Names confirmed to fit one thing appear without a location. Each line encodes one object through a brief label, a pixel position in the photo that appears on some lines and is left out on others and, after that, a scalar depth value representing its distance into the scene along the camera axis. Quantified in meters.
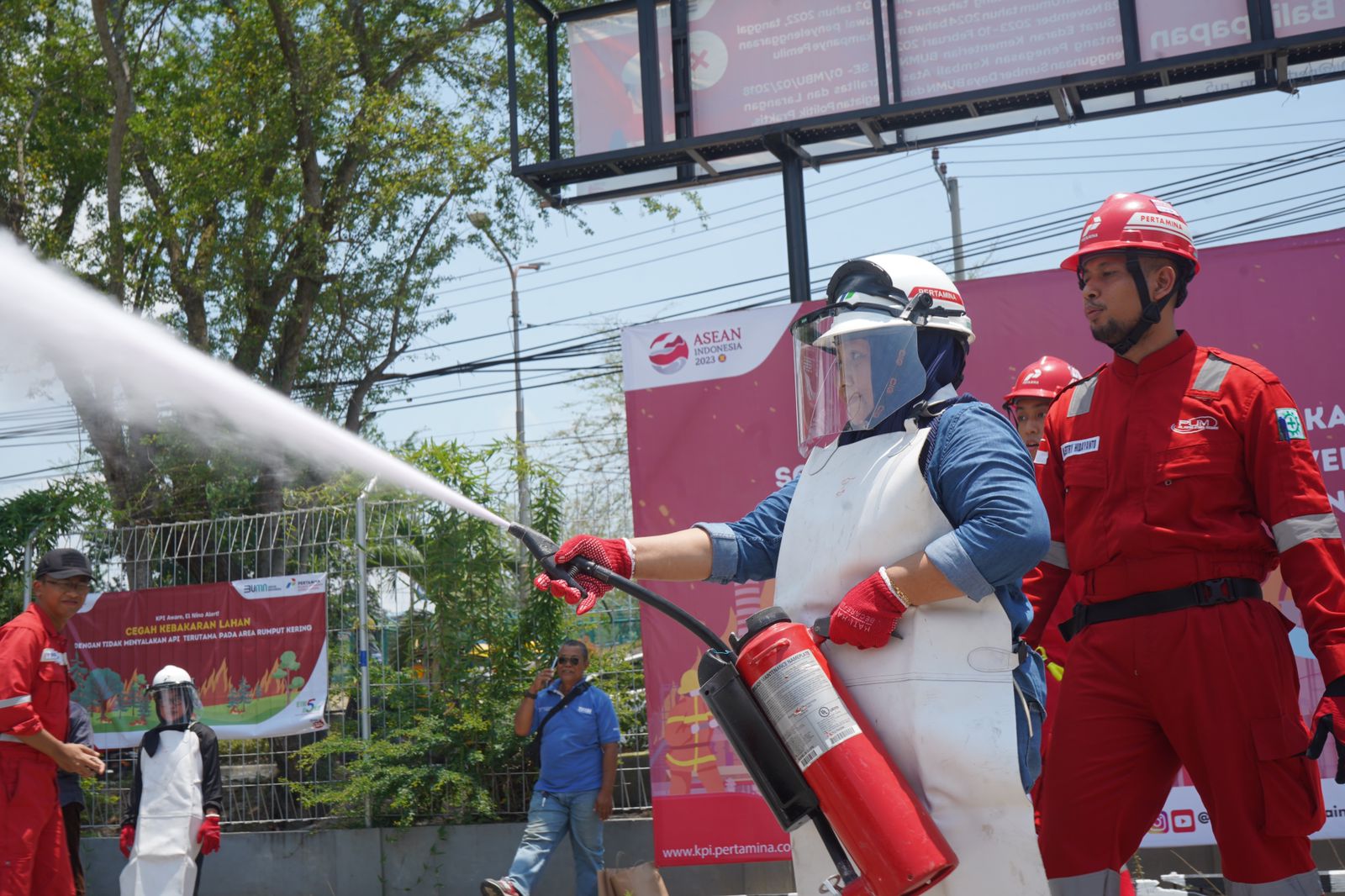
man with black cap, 6.28
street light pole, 9.88
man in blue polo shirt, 7.95
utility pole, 26.03
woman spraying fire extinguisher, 3.00
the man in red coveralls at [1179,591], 3.24
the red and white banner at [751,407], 6.71
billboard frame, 7.13
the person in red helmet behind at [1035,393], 5.97
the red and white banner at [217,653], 9.55
